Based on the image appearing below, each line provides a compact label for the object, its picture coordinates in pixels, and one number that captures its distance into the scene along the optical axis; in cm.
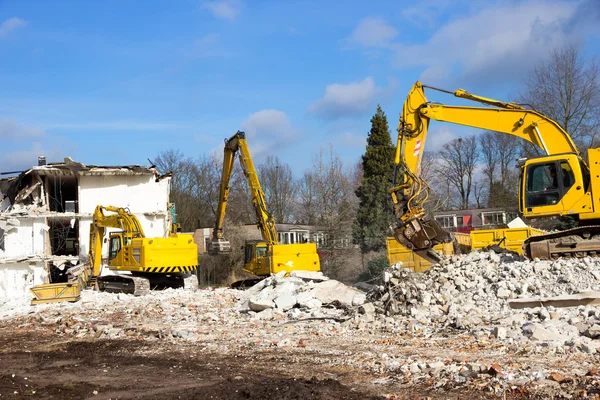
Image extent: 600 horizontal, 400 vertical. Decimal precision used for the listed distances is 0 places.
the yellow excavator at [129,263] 1907
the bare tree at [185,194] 4522
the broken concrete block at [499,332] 941
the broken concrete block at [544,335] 884
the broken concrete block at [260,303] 1490
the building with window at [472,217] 5016
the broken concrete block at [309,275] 1952
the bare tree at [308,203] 4039
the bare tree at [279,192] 5572
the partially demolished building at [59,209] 2600
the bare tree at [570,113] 3238
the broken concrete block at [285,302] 1489
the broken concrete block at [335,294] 1516
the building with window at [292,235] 3281
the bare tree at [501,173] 4864
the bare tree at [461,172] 5891
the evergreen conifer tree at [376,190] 3262
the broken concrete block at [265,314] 1418
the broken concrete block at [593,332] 884
